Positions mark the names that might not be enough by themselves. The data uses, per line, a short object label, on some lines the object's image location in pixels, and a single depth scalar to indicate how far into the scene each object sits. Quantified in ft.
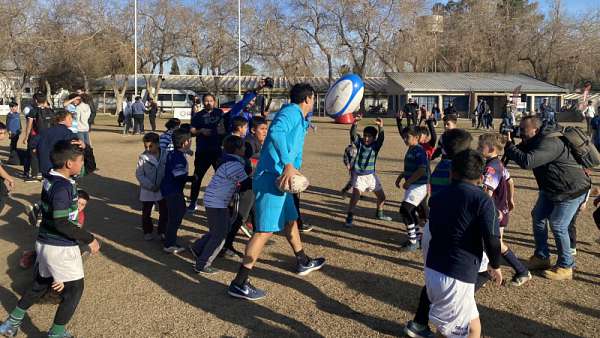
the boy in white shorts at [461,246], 10.07
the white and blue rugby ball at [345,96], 18.01
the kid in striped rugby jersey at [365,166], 22.98
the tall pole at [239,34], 127.54
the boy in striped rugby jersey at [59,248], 11.77
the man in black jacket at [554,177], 15.42
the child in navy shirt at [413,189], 19.24
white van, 155.33
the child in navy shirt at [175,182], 18.71
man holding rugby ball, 14.37
